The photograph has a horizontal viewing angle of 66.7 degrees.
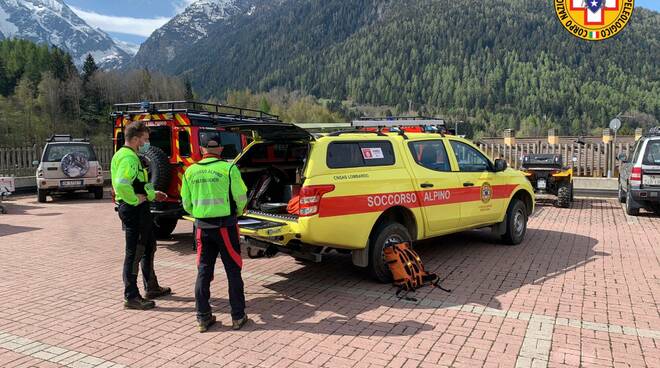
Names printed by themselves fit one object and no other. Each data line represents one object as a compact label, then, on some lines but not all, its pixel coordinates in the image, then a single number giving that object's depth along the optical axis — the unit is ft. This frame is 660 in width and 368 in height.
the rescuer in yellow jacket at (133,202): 17.10
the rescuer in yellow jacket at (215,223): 15.83
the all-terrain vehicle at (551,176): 43.37
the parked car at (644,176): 36.68
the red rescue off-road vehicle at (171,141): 26.11
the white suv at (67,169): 50.47
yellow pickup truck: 18.49
